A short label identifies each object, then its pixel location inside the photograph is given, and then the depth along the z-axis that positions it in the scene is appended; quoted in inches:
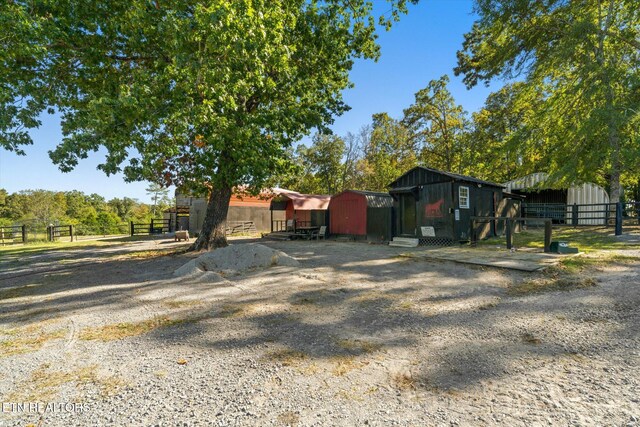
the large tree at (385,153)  1149.7
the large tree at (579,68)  465.4
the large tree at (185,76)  281.4
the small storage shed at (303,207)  721.6
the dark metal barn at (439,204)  470.9
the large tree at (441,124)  971.3
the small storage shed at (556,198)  733.3
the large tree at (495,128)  932.6
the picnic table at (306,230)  691.1
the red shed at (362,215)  572.7
